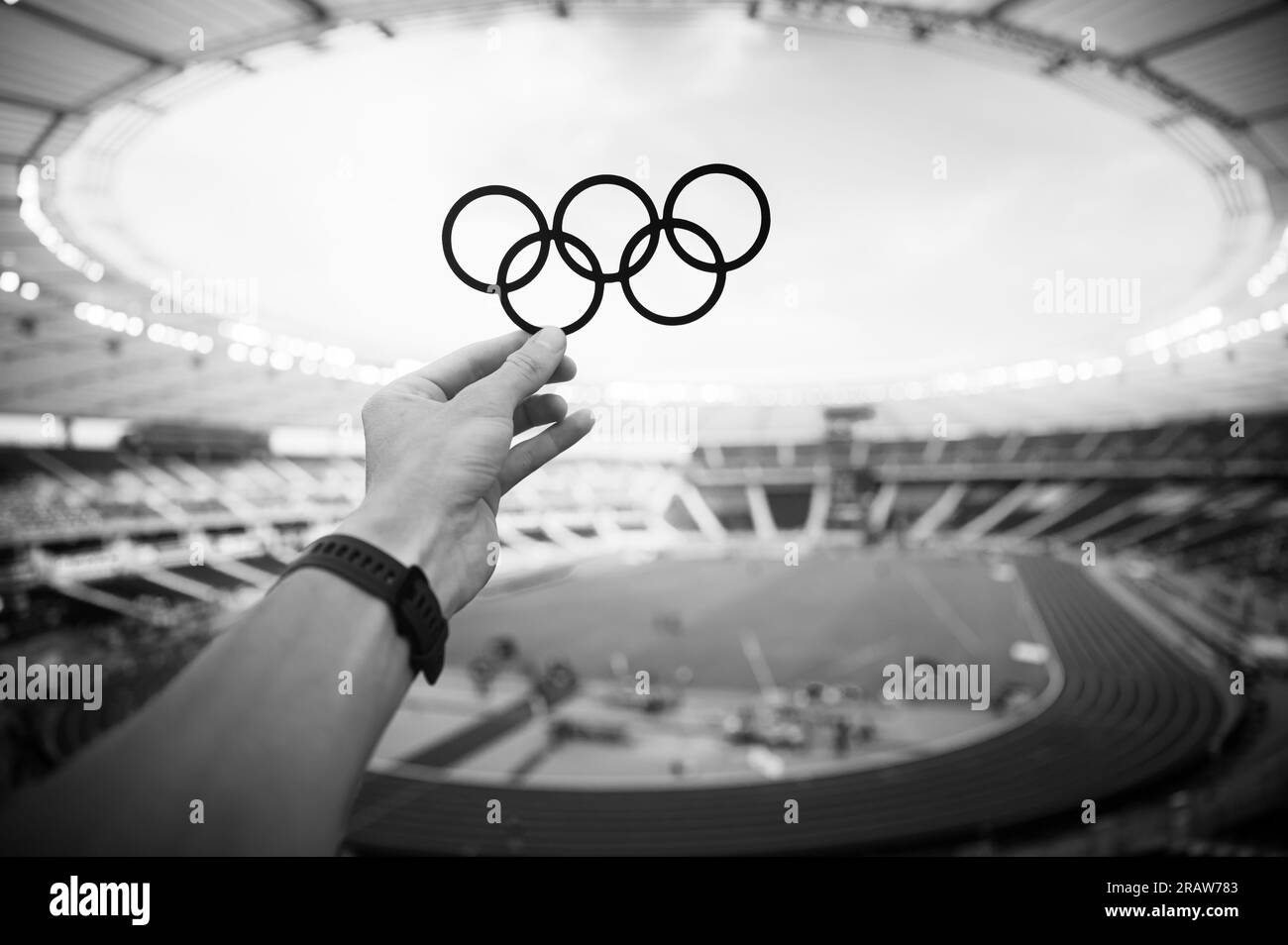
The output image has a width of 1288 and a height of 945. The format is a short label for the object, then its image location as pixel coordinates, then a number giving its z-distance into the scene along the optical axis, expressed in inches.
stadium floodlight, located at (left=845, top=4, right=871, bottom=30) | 366.9
